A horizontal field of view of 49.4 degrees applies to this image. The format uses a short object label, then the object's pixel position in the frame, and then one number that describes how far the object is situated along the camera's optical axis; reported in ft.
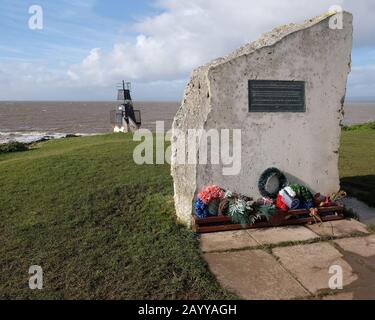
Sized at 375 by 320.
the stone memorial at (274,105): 20.97
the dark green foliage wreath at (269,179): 22.24
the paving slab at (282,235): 19.56
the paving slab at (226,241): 18.76
